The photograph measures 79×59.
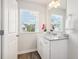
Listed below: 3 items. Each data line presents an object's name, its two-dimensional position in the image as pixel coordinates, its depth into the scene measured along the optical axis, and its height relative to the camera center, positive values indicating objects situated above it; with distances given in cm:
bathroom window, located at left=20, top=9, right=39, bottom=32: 212 +36
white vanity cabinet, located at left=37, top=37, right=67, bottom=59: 126 -57
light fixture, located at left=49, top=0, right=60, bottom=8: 171 +93
